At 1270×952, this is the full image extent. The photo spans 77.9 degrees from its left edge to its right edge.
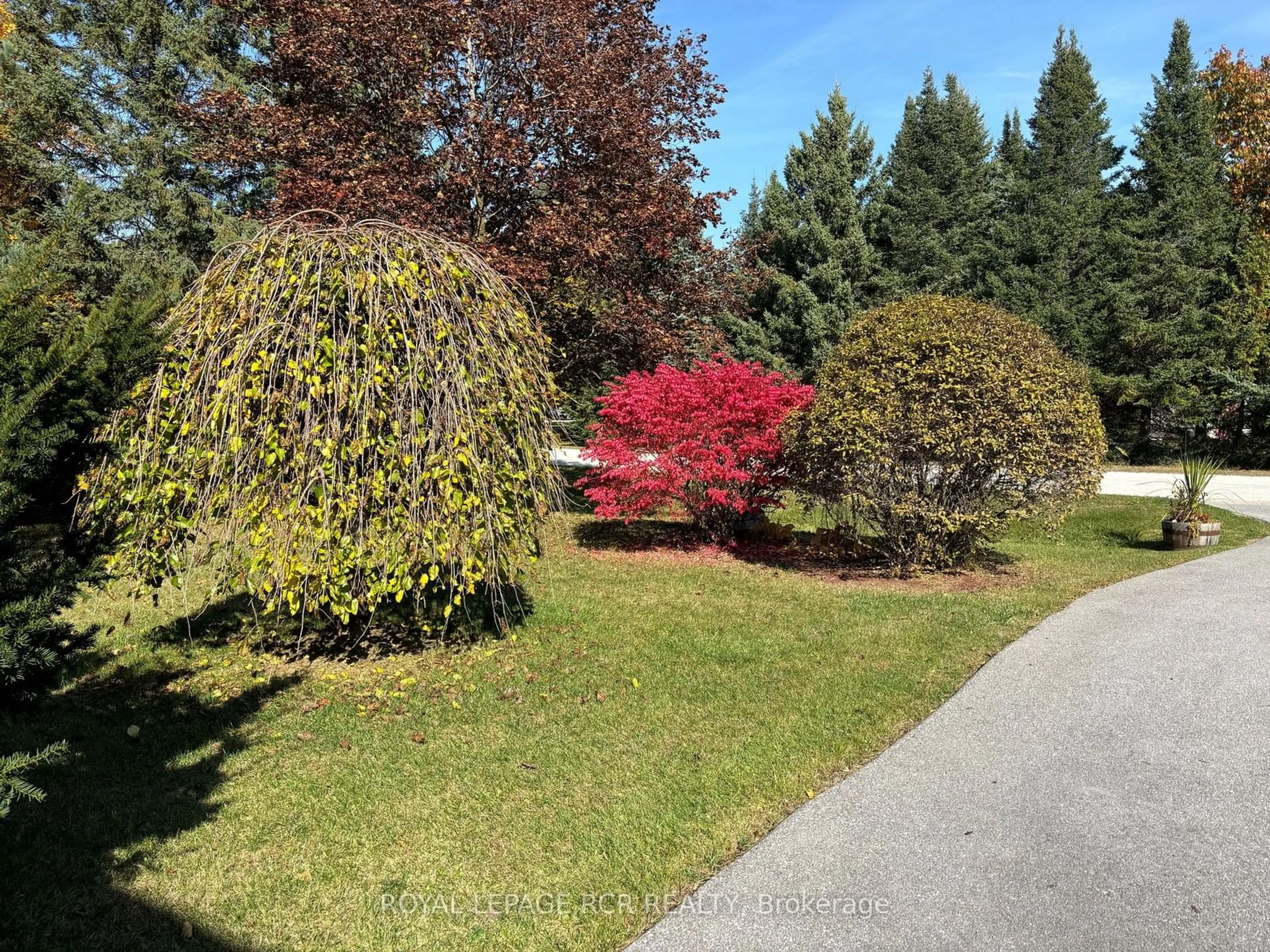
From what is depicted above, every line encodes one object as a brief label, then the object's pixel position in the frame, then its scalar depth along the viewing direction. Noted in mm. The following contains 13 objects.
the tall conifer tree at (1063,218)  25484
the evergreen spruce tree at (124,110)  17406
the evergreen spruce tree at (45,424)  2521
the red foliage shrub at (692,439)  9320
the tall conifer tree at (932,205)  27219
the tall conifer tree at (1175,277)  23812
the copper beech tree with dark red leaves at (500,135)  10352
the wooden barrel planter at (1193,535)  10539
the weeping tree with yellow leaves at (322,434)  4715
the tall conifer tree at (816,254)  26312
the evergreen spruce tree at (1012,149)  28391
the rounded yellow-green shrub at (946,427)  7633
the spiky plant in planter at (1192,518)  10562
